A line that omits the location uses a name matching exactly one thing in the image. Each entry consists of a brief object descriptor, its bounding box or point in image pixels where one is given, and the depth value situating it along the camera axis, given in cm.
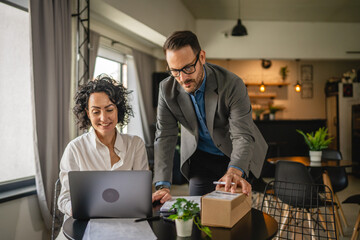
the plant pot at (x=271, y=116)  854
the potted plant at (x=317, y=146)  386
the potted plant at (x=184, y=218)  119
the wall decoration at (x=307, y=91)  988
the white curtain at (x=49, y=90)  298
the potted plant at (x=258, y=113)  836
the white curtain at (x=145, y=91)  654
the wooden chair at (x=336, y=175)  421
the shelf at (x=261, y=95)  983
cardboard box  128
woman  188
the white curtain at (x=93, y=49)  463
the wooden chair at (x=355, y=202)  282
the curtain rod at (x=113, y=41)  543
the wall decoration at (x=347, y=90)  782
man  168
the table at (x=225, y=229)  123
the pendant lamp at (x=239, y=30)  649
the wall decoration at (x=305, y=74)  982
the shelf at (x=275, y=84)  960
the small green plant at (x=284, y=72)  973
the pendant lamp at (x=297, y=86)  823
